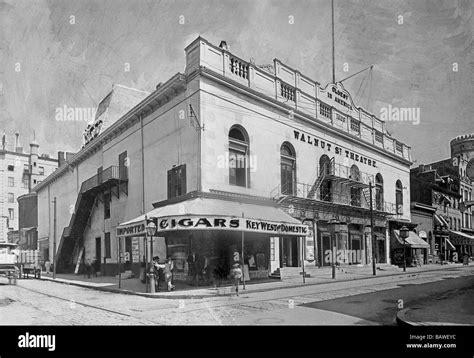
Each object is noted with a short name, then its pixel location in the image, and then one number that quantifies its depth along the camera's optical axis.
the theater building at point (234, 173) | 17.58
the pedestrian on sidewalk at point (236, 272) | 14.51
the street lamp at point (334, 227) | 24.44
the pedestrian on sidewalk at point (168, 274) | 15.42
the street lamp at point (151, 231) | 15.23
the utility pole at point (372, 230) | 23.54
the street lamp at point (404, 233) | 29.27
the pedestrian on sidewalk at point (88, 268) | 25.69
